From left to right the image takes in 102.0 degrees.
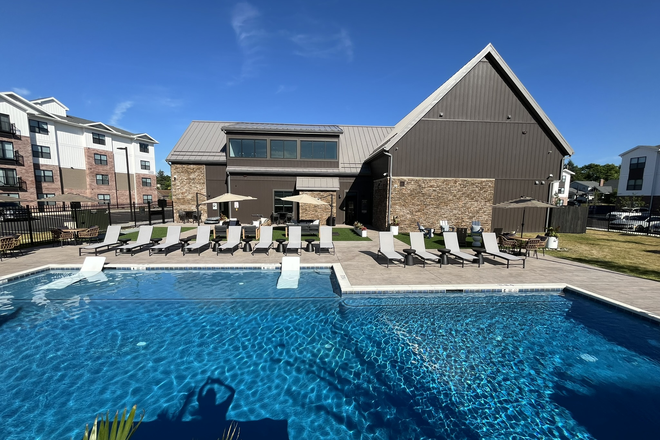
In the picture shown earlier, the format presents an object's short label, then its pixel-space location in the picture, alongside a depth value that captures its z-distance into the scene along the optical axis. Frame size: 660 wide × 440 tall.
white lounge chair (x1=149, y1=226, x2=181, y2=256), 11.40
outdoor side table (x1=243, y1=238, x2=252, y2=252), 12.50
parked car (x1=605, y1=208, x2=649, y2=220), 29.50
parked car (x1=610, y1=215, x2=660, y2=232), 21.34
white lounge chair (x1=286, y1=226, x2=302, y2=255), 12.28
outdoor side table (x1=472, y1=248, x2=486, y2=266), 10.23
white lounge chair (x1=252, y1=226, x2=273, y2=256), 12.23
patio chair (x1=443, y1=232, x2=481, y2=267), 10.21
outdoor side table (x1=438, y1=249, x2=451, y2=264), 10.28
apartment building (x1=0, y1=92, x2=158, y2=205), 30.56
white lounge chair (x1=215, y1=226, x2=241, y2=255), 12.22
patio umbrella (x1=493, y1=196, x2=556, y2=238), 12.60
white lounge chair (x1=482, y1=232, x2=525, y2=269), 10.61
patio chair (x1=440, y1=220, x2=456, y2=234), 17.17
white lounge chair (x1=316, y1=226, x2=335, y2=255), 11.98
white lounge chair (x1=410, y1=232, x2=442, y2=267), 10.62
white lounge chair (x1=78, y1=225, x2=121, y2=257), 11.55
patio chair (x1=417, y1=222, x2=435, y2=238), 16.22
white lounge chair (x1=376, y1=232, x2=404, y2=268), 10.19
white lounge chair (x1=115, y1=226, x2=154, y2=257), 11.39
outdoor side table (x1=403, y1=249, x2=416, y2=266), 10.17
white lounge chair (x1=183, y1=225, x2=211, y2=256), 11.84
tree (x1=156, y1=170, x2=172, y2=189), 86.65
